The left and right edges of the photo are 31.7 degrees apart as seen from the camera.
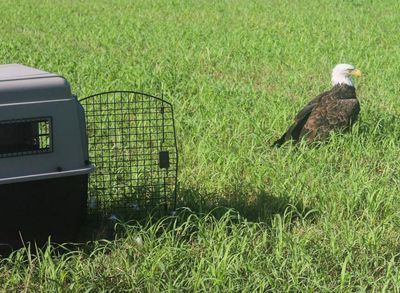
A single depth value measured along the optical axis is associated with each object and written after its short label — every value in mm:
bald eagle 5715
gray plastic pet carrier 3428
